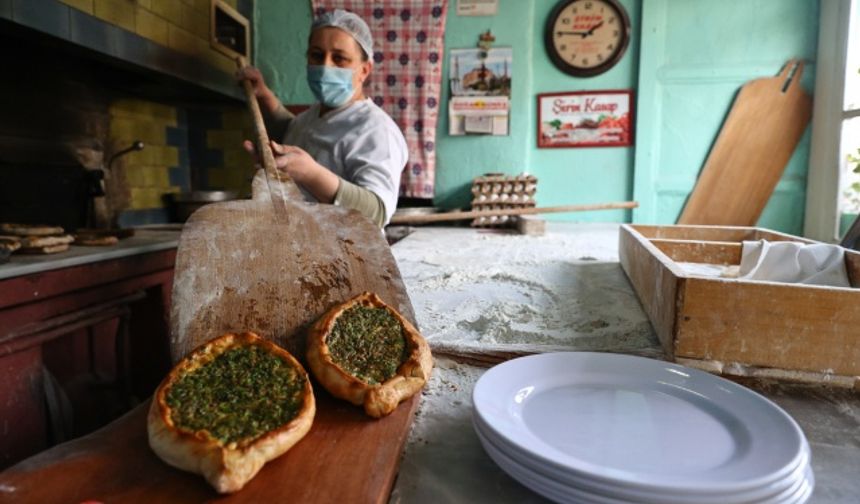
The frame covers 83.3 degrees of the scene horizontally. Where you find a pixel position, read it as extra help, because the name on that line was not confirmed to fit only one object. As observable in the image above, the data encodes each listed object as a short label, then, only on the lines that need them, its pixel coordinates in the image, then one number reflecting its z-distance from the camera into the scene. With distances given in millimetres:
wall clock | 3863
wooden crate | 897
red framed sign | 3939
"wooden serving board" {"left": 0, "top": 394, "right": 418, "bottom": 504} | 614
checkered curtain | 4031
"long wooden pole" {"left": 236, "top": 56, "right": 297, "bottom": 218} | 1272
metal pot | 3105
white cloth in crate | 1262
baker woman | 1651
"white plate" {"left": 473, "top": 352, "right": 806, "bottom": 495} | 579
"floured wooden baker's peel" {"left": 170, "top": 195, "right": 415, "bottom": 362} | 962
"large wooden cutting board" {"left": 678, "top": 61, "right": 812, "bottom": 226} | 3660
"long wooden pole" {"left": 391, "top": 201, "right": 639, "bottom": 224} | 3367
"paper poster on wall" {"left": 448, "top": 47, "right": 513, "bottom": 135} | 4020
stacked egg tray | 3676
